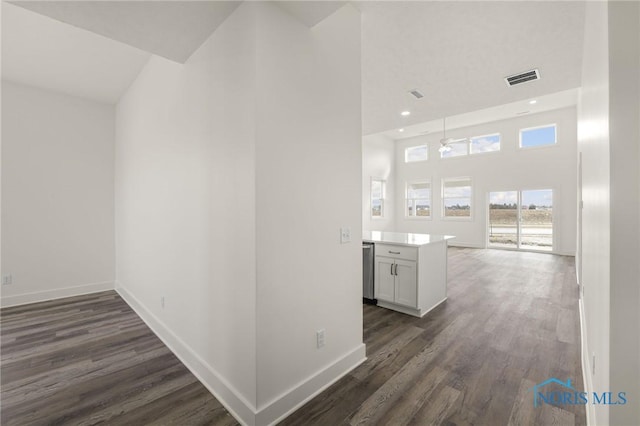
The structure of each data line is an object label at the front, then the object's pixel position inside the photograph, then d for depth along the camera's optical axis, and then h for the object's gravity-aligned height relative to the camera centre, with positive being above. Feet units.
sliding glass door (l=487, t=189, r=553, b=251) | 26.09 -0.88
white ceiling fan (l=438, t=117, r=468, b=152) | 23.06 +7.55
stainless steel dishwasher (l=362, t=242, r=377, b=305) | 12.01 -2.67
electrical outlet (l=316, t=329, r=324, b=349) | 6.52 -3.07
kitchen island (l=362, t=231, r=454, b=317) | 10.65 -2.55
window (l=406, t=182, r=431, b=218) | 33.55 +1.47
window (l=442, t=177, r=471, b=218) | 30.50 +1.56
